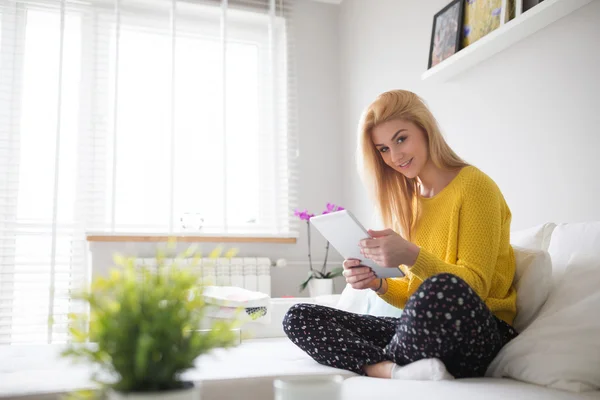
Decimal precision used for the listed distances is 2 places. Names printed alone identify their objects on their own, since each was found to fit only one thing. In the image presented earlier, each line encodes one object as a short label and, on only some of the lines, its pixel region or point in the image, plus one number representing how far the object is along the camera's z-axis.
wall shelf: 1.89
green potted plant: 0.62
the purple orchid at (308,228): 3.17
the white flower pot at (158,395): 0.60
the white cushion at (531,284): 1.47
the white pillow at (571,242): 1.51
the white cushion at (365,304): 1.85
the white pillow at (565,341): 1.21
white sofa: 1.15
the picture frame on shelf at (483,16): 2.12
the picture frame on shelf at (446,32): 2.43
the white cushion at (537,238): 1.71
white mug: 0.71
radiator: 3.18
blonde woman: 1.24
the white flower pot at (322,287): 3.12
